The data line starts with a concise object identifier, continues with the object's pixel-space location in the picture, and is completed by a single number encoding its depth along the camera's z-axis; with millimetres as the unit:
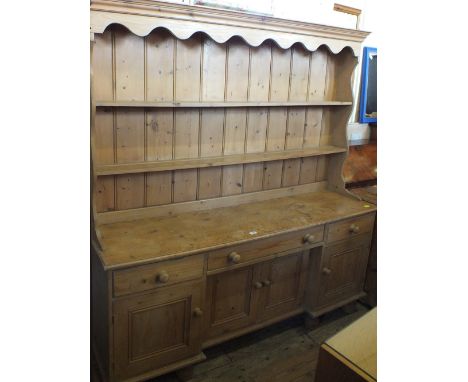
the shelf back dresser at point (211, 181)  1933
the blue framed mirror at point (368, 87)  3100
